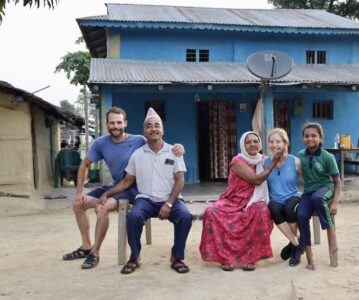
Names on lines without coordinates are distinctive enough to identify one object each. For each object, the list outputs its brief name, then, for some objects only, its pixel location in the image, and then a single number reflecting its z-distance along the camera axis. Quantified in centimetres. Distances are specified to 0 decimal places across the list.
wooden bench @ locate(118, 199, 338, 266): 405
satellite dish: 611
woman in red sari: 394
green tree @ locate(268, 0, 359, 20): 2217
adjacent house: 875
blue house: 1034
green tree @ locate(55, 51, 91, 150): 1836
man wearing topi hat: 387
